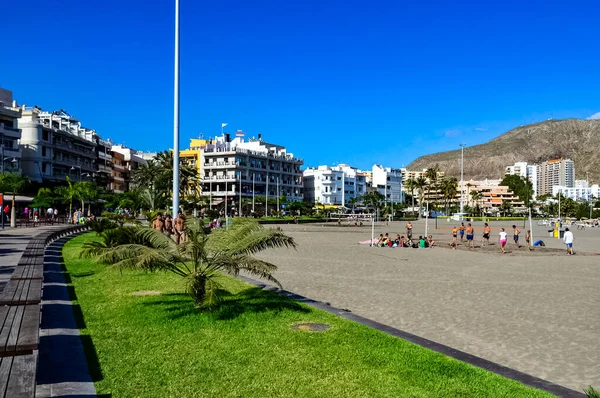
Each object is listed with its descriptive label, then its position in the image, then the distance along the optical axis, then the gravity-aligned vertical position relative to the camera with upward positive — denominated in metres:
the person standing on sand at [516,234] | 34.14 -1.90
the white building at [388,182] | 164.50 +7.97
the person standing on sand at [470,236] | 32.99 -1.97
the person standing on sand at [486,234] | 33.74 -1.87
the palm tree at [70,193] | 44.91 +1.00
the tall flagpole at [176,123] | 18.30 +3.00
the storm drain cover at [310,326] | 7.64 -1.87
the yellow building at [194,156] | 104.22 +10.30
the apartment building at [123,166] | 96.50 +7.57
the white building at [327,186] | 129.12 +5.12
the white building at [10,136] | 59.09 +7.99
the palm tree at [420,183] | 119.59 +5.43
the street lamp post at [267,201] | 96.75 +0.77
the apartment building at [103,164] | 86.96 +7.29
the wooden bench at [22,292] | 7.32 -1.40
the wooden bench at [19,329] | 5.02 -1.41
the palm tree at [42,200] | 43.31 +0.34
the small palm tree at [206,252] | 8.43 -0.85
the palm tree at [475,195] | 163.85 +3.59
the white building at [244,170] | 100.75 +7.26
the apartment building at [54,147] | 66.75 +8.12
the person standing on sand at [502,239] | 27.94 -1.81
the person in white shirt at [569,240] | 27.25 -1.81
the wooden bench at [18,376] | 4.07 -1.50
